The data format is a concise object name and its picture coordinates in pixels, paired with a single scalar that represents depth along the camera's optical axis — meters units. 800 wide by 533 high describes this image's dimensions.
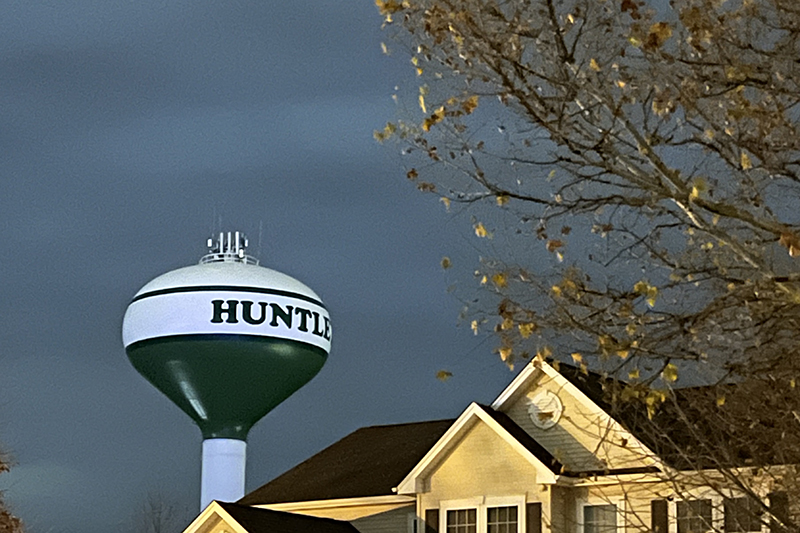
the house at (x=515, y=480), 31.56
